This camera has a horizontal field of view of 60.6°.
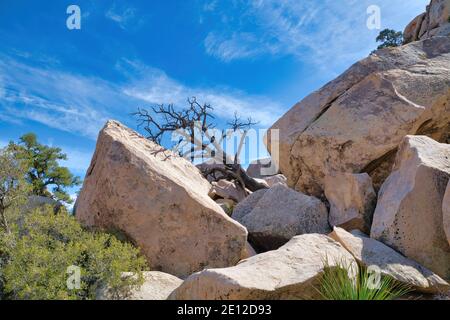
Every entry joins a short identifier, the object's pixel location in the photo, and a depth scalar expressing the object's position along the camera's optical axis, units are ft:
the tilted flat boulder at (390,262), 25.39
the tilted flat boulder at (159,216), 31.48
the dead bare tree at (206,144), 69.10
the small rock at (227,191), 66.90
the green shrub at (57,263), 22.86
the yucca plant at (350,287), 21.72
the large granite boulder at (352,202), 35.27
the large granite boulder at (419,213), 28.17
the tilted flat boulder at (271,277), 20.40
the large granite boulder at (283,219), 38.01
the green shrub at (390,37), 155.02
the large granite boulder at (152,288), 24.31
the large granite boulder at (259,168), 108.21
